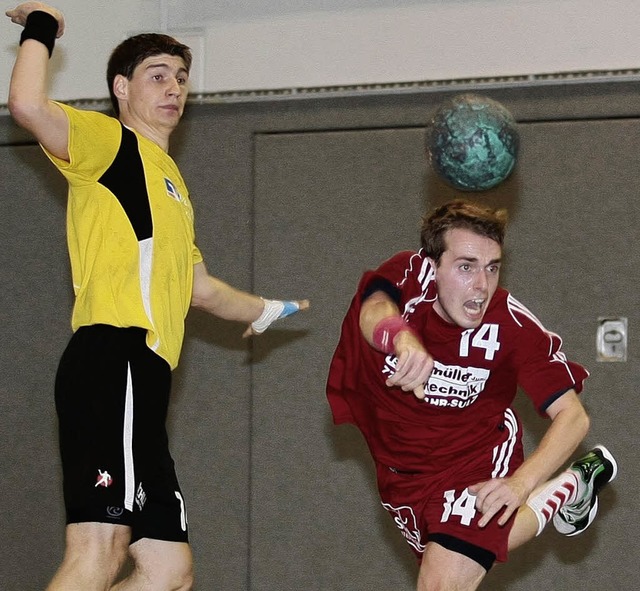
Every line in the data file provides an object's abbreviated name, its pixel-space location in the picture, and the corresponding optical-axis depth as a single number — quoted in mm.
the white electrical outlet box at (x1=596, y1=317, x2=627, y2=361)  10203
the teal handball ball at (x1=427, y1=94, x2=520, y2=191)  7949
